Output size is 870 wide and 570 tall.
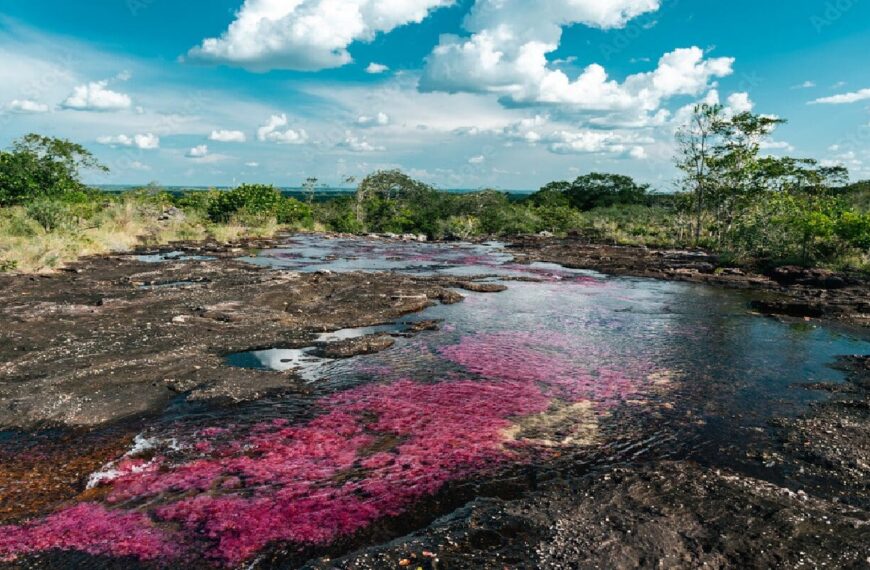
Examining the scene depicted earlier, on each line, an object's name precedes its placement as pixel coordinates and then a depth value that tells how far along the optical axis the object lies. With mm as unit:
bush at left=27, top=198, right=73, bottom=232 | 26297
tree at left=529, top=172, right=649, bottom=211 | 73562
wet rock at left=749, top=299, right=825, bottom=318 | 17562
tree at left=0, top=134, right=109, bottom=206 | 32281
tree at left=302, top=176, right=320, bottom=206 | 65750
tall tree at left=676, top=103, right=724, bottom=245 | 35531
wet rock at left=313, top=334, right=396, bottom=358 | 11891
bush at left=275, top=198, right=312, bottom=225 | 53844
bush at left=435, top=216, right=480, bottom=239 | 52938
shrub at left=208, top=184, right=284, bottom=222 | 48281
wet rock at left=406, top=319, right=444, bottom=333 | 14429
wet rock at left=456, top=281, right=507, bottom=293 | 21047
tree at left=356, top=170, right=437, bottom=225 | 59062
